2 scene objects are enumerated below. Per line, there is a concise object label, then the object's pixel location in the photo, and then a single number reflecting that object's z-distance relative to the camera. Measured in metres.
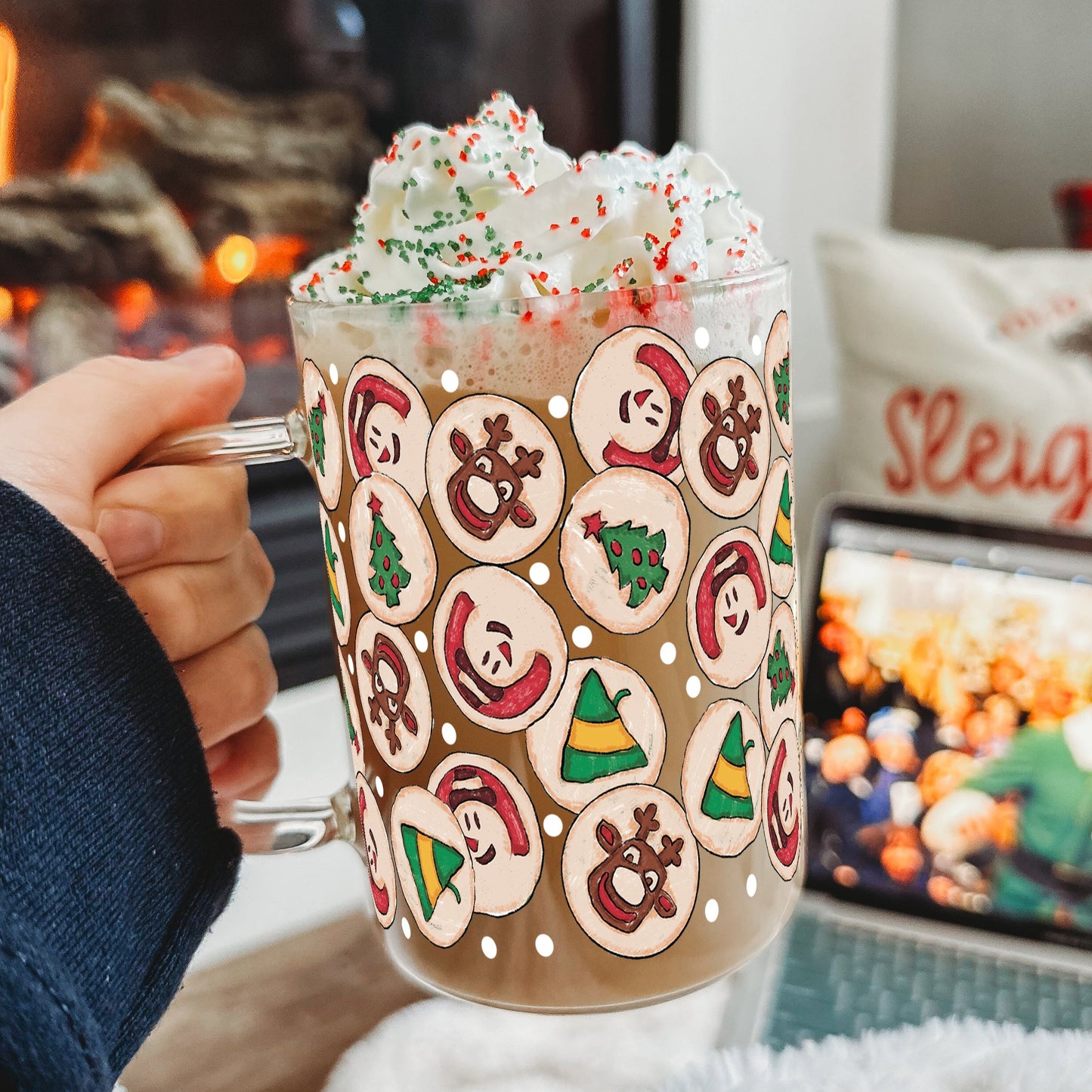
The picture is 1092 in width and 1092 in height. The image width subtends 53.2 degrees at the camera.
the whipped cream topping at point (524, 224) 0.32
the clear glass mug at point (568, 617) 0.30
